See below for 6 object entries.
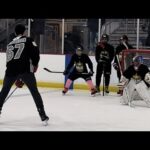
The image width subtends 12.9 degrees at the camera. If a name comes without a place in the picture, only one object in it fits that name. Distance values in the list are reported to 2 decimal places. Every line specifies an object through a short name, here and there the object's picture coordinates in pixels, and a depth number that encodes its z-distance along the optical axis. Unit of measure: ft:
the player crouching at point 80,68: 38.28
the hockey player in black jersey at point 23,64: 23.13
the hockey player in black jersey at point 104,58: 39.04
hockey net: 36.64
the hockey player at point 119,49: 39.26
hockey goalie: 31.86
